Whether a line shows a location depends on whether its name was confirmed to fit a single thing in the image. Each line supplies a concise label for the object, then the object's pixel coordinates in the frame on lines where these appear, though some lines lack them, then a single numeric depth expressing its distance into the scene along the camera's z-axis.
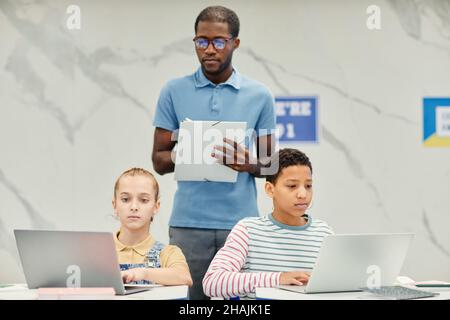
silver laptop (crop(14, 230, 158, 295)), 6.01
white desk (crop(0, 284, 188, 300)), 6.08
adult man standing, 6.95
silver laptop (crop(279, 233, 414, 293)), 6.04
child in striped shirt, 6.46
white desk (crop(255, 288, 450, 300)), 6.04
